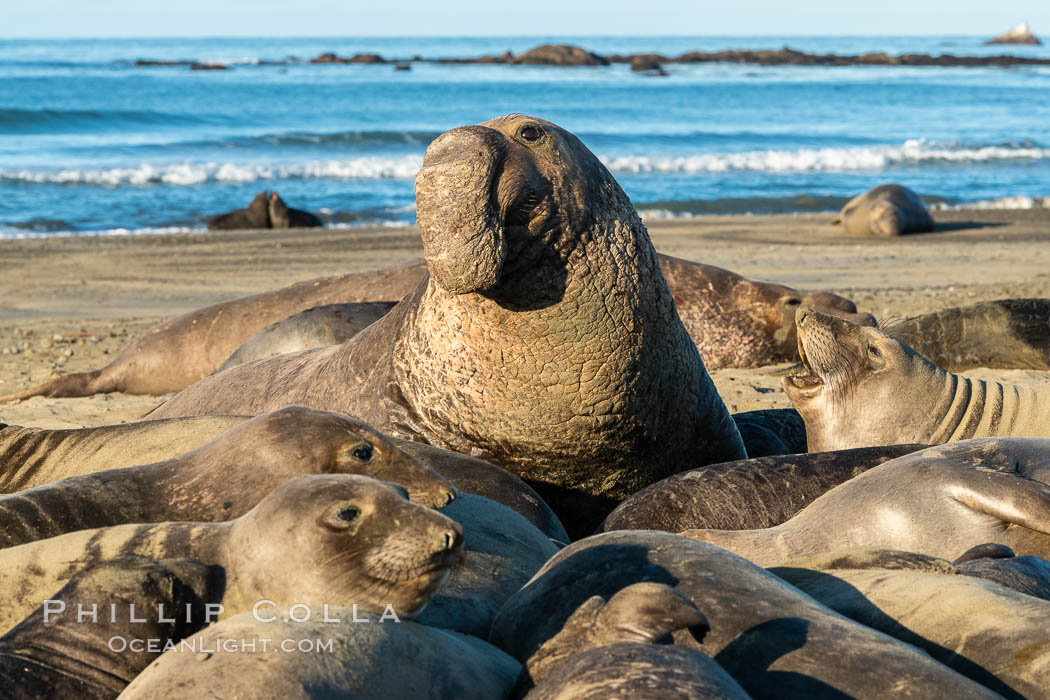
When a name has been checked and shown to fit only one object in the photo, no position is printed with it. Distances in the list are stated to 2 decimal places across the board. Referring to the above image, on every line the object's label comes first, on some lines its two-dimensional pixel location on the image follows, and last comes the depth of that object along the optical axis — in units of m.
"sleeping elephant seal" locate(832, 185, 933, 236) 34.75
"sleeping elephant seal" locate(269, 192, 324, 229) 38.12
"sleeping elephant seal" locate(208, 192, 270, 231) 38.16
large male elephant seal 8.93
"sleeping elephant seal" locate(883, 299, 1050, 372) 16.19
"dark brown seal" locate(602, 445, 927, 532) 9.09
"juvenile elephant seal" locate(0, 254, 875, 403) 17.50
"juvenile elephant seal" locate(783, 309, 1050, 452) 11.21
